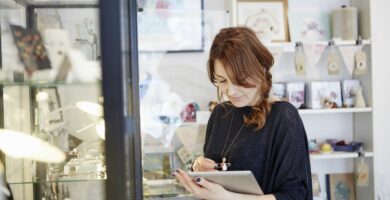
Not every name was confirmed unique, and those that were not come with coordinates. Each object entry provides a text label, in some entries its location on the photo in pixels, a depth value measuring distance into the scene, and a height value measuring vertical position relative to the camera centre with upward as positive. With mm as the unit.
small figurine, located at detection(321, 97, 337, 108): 2549 -77
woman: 1241 -129
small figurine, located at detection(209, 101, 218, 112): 2488 -64
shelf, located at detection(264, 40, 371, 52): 2428 +290
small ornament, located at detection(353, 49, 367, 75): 2490 +178
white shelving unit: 2482 -154
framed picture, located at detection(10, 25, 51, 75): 662 +84
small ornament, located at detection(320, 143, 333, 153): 2551 -365
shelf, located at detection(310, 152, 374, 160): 2471 -400
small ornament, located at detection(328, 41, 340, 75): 2541 +168
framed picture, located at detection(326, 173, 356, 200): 2721 -655
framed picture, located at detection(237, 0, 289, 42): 2562 +480
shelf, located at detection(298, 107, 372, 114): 2473 -122
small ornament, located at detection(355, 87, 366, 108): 2520 -63
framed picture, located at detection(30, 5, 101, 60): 627 +129
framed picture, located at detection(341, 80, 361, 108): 2589 -6
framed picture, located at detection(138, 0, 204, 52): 2500 +430
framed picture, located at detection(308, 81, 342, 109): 2553 -25
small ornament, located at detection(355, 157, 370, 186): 2562 -529
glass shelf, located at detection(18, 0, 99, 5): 627 +172
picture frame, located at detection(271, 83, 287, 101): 2592 +13
